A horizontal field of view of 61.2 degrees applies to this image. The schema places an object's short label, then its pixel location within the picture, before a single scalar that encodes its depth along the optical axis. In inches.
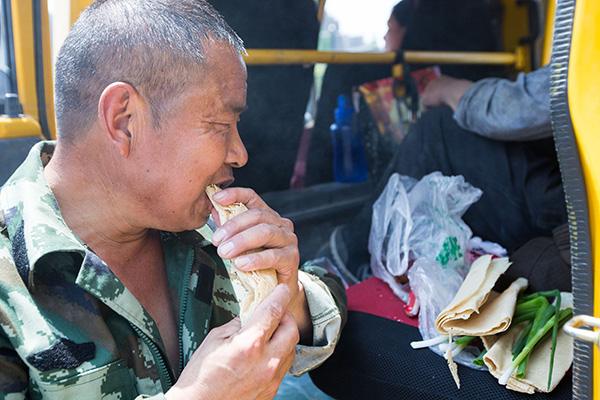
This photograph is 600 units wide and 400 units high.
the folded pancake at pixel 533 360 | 52.2
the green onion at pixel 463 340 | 58.6
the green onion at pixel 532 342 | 53.3
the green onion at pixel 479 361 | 56.2
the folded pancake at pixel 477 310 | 57.7
